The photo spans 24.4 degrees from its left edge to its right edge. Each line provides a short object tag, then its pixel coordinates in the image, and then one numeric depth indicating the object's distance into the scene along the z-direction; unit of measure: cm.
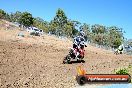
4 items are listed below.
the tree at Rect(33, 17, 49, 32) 12977
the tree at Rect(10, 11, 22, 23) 15675
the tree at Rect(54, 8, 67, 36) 10750
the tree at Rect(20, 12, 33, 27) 10036
